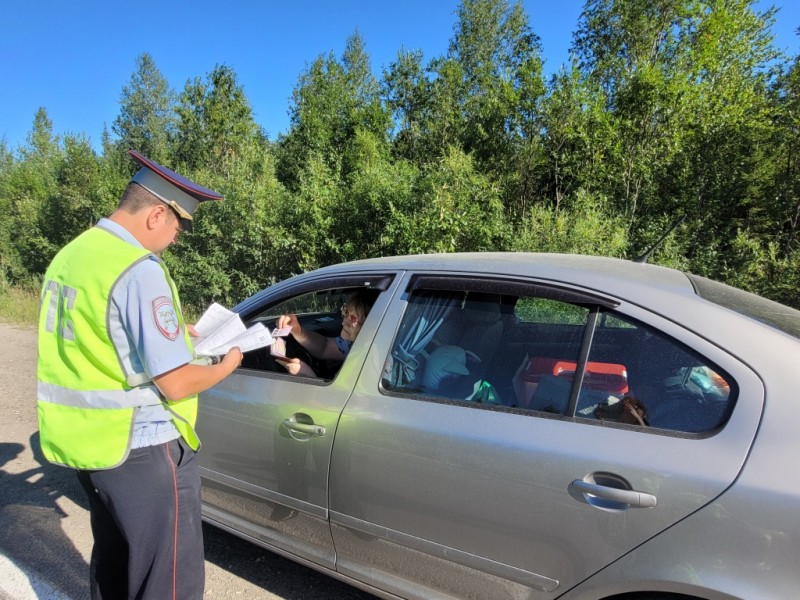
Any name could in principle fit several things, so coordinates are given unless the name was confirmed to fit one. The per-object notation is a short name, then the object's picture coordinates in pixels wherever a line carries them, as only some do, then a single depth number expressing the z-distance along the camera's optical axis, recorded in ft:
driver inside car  8.84
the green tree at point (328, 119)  60.13
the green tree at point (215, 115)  65.36
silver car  4.50
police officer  4.86
